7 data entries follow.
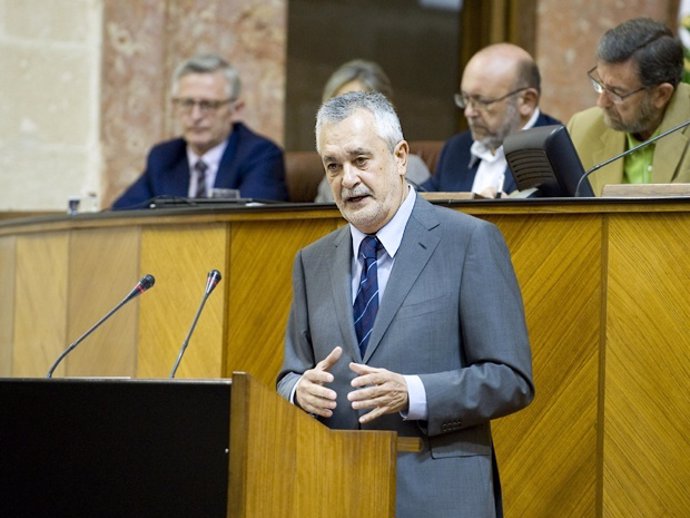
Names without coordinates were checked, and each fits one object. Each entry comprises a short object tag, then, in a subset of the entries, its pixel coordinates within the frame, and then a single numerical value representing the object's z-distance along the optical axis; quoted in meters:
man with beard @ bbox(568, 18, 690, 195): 10.32
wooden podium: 6.40
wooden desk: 8.42
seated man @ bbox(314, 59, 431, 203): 12.51
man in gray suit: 6.93
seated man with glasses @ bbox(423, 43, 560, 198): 11.78
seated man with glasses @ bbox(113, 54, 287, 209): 13.45
